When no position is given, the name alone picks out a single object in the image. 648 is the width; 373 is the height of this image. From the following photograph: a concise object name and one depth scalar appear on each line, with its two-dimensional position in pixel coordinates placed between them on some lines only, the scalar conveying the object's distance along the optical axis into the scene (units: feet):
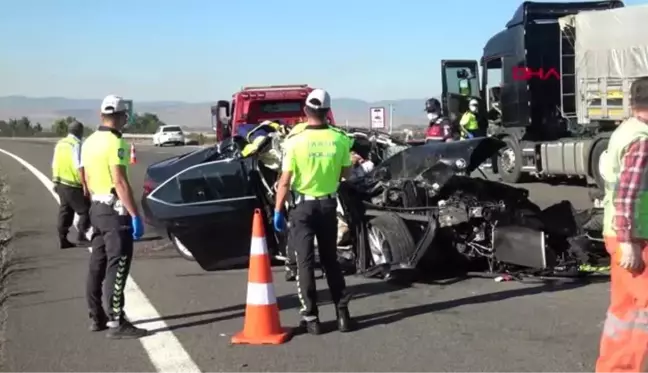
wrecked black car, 27.32
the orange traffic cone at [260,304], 20.58
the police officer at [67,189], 37.70
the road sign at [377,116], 108.37
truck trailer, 52.85
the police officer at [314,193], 21.30
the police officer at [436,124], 50.88
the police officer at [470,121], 65.62
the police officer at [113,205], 21.34
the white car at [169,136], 200.64
